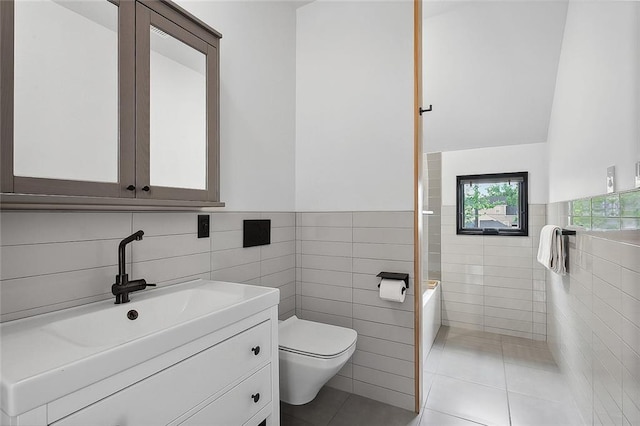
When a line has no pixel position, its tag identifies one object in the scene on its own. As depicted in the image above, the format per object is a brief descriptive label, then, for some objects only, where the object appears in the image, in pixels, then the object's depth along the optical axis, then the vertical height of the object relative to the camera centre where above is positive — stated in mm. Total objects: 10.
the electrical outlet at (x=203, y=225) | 1638 -49
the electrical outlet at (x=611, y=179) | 1427 +157
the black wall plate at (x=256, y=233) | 1909 -103
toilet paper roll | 1910 -445
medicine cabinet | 973 +410
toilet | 1603 -726
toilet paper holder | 1963 -369
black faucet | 1188 -247
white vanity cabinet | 748 -492
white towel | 2184 -248
